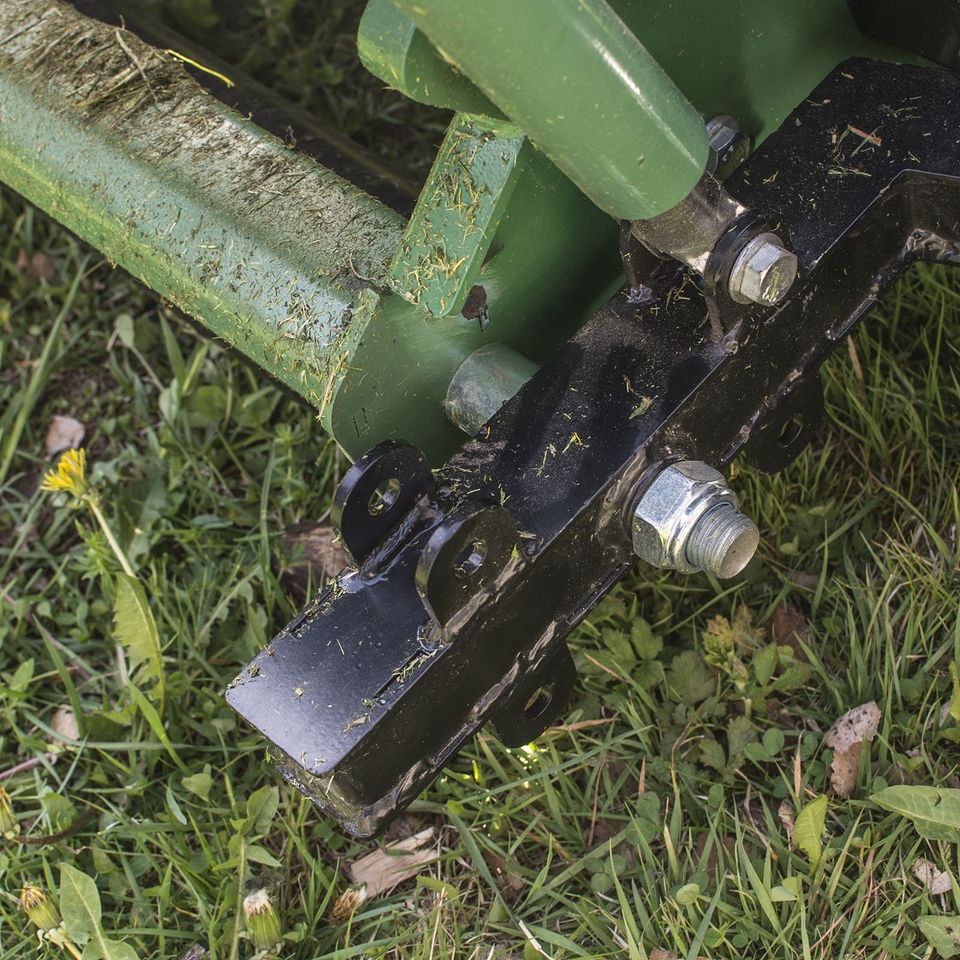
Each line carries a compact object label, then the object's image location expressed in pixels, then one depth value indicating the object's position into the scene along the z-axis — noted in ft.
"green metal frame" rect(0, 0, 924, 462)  2.95
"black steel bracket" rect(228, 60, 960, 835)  3.01
